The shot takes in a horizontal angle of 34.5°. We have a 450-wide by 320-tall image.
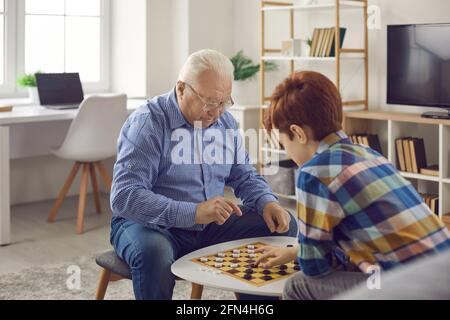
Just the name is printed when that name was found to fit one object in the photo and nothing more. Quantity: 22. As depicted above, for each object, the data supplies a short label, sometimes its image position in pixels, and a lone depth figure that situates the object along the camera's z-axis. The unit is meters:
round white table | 1.81
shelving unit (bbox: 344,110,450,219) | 4.09
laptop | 4.64
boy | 1.62
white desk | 3.87
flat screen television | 4.19
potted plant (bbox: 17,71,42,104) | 4.72
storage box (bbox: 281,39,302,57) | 4.82
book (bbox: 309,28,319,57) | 4.68
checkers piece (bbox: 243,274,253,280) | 1.90
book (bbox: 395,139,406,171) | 4.32
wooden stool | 2.24
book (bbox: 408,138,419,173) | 4.25
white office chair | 4.19
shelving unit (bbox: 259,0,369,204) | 4.54
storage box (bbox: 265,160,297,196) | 4.85
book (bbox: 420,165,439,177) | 4.16
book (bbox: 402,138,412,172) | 4.29
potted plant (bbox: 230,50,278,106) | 5.23
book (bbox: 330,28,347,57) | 4.62
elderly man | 2.17
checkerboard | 1.91
